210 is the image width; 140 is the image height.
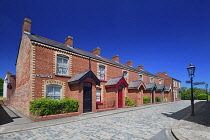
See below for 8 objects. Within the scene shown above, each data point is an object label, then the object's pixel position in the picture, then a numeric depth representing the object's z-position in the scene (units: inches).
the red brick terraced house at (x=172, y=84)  1436.4
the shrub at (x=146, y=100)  930.3
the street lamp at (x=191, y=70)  482.6
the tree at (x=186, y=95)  1936.8
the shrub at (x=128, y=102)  780.5
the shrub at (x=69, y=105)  443.1
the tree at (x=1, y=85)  2109.0
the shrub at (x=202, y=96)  1738.4
